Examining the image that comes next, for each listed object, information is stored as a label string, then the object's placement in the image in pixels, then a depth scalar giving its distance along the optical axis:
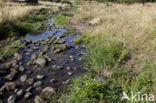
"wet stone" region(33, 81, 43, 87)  3.98
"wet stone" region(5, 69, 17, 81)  4.25
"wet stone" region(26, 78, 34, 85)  4.10
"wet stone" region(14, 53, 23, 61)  5.51
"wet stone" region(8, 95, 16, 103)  3.38
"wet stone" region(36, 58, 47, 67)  5.04
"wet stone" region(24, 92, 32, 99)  3.51
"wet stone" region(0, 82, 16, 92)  3.79
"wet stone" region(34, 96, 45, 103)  3.34
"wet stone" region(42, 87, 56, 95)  3.63
